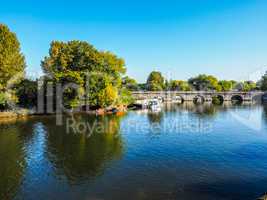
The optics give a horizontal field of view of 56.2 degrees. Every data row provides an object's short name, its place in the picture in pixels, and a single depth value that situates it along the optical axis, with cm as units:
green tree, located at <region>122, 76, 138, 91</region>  13390
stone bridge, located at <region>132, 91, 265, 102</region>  16050
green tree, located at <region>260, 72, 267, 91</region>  18149
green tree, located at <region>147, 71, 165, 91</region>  18975
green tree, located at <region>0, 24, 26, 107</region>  7175
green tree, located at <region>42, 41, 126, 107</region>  8406
